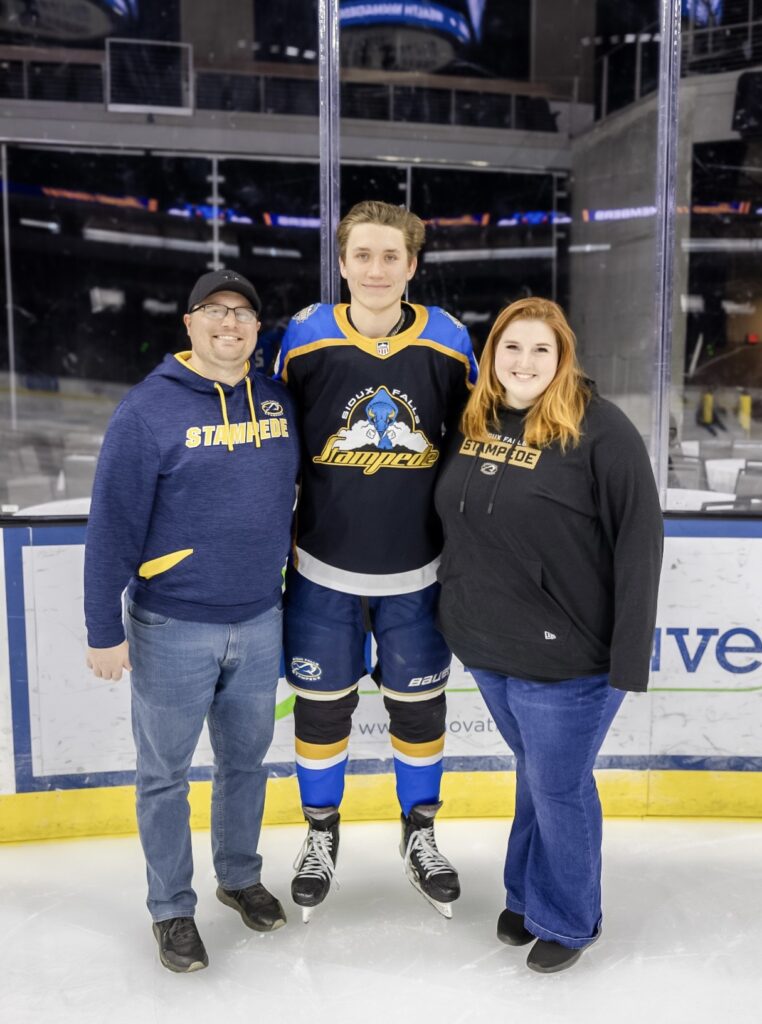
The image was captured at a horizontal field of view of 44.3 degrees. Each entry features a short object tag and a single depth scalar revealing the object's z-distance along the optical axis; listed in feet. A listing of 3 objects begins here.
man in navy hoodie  5.02
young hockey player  5.55
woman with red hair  4.83
